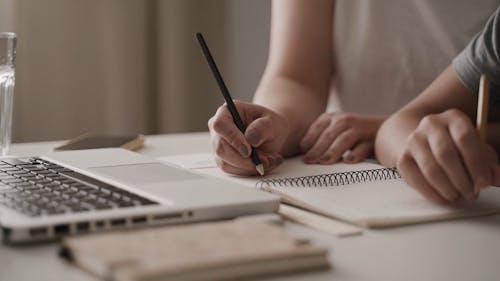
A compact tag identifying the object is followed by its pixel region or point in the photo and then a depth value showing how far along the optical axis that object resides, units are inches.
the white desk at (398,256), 38.3
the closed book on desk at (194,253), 35.6
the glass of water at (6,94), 59.5
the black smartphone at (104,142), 61.8
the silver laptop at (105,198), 40.3
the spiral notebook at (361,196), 45.2
